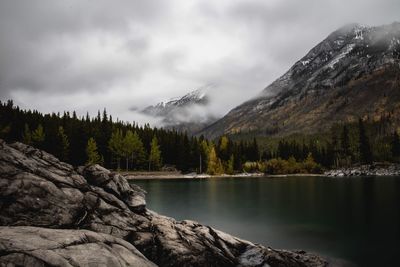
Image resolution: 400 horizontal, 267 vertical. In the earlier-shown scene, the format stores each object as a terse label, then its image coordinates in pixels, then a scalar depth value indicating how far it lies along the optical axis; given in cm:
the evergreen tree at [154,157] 13762
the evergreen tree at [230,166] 15738
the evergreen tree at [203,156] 15691
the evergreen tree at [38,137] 10919
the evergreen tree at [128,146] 12925
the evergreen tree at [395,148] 18300
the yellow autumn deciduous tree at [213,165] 15250
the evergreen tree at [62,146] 10900
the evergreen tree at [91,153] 11544
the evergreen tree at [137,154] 13275
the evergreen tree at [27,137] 10839
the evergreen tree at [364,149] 16562
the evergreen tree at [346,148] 17738
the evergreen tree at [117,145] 12912
